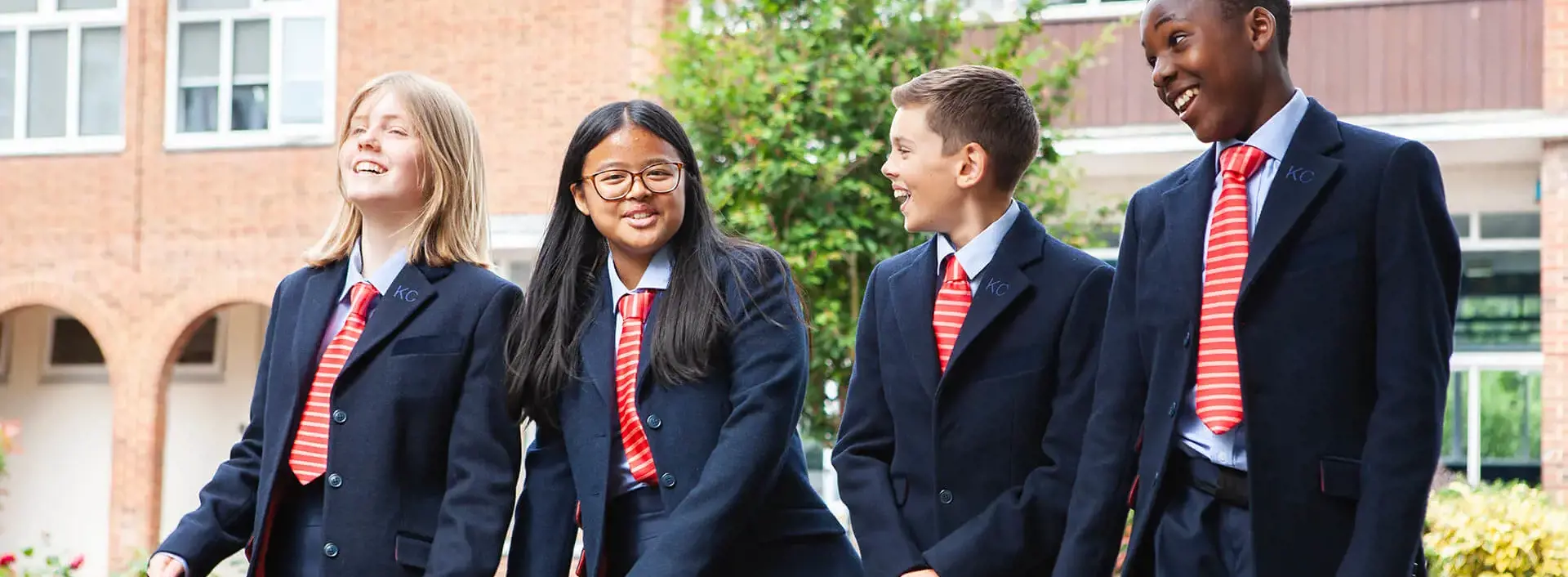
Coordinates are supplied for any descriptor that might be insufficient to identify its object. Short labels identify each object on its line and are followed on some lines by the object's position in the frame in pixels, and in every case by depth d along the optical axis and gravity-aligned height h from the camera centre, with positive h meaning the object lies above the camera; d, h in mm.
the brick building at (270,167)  10828 +959
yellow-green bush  7250 -1025
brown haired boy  2936 -114
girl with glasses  3045 -176
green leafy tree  8000 +873
